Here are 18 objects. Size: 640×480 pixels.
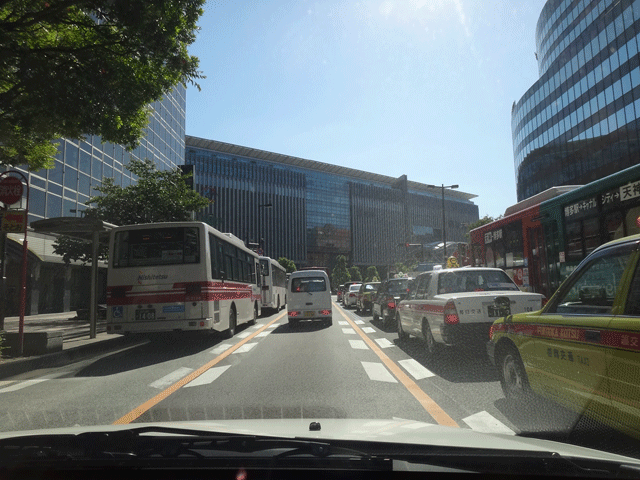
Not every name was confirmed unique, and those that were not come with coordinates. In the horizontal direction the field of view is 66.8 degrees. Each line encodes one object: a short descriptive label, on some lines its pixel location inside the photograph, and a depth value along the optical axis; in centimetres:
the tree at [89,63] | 832
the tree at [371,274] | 11988
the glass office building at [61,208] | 2494
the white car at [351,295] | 3278
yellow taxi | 329
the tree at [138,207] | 2178
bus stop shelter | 1224
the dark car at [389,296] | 1670
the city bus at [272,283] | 2631
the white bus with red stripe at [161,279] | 1109
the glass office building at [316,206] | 10025
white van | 1830
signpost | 959
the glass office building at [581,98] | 4088
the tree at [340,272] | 11369
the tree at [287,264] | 10156
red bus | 1173
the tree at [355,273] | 11989
